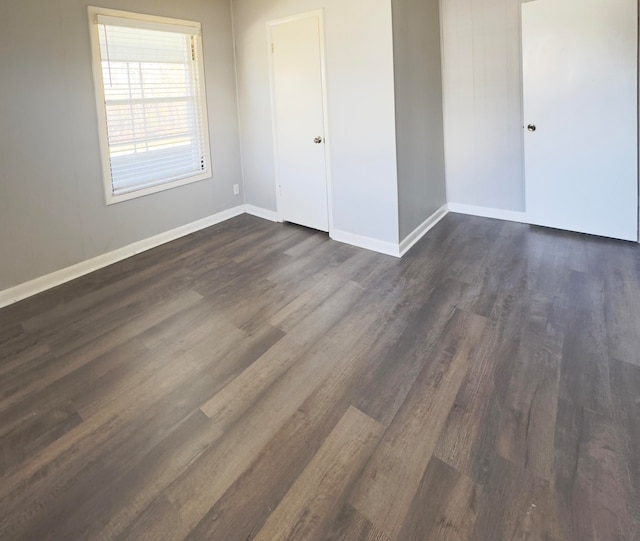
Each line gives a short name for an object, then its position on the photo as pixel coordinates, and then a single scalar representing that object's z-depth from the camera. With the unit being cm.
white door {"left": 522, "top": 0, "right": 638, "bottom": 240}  346
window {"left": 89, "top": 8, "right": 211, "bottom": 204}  367
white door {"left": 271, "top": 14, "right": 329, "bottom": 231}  397
